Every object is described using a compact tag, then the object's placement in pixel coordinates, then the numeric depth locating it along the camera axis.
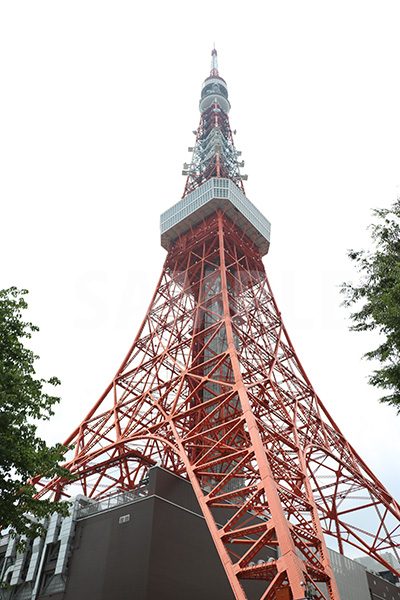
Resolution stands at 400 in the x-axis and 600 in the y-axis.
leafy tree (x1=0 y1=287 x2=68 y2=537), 10.72
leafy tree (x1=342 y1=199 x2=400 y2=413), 9.52
